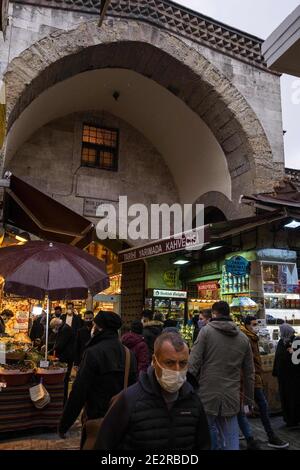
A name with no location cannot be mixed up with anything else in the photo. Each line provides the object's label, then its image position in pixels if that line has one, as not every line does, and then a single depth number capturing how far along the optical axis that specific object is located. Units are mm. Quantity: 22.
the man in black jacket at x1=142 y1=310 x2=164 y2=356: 6723
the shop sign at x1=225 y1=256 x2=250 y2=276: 9547
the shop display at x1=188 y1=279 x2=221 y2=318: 11695
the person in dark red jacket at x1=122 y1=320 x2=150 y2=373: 5781
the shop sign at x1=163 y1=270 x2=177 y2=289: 13078
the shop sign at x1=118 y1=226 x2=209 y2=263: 8773
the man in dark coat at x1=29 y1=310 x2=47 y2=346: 10318
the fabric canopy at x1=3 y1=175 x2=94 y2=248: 7992
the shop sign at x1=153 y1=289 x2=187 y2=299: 12011
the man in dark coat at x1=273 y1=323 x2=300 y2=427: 6652
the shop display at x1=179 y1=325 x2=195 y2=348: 10633
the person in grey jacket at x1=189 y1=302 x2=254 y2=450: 4176
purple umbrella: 5480
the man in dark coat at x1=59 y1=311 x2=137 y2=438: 3096
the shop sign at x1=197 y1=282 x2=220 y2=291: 11544
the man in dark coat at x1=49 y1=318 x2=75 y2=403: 7055
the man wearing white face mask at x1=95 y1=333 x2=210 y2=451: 2084
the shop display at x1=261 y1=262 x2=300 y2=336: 9398
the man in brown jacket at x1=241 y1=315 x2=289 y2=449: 5469
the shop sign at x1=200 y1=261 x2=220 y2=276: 11555
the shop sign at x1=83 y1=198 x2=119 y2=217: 12266
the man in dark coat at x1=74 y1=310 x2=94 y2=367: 6988
